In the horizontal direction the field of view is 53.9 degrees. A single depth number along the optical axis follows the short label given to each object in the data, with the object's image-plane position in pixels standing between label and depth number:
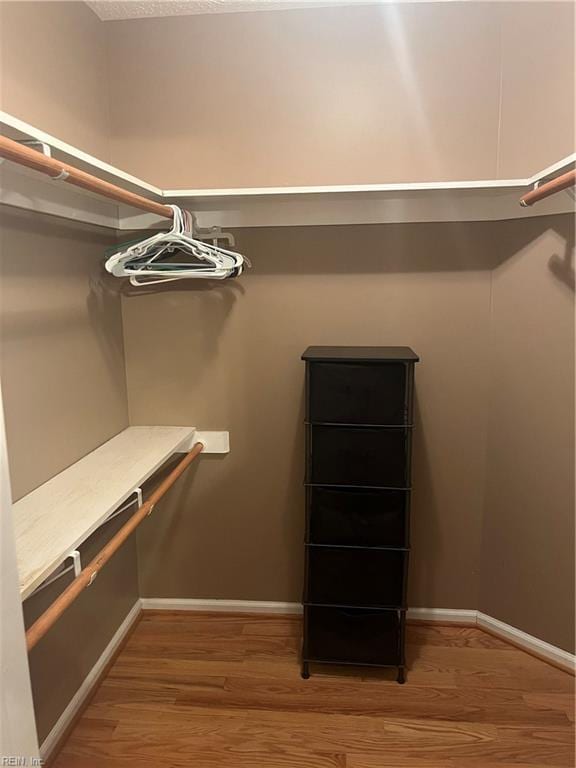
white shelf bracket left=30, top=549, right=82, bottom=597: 1.29
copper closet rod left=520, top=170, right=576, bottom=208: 1.43
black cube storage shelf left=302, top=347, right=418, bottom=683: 1.91
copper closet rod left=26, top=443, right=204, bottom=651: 1.14
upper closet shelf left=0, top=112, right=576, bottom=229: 1.65
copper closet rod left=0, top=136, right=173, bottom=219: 1.03
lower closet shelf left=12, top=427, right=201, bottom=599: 1.25
